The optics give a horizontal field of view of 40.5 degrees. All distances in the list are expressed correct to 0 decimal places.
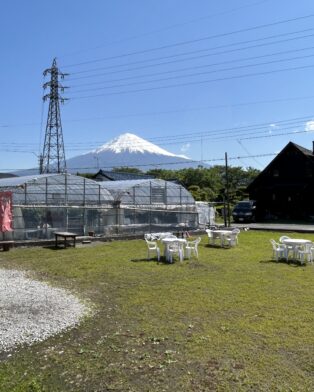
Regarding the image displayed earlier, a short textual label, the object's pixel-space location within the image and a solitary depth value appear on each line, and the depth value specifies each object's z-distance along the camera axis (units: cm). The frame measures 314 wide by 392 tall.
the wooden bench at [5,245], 1758
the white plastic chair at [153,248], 1426
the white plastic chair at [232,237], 1858
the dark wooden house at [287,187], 4078
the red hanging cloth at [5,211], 1830
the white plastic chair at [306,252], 1370
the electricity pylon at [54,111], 4431
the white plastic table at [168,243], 1389
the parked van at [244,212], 3831
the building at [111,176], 4620
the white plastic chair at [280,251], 1417
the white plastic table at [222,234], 1855
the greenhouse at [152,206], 2475
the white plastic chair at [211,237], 1914
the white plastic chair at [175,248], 1379
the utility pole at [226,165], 3195
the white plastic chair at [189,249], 1468
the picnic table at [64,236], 1877
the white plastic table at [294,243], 1396
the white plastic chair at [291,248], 1421
